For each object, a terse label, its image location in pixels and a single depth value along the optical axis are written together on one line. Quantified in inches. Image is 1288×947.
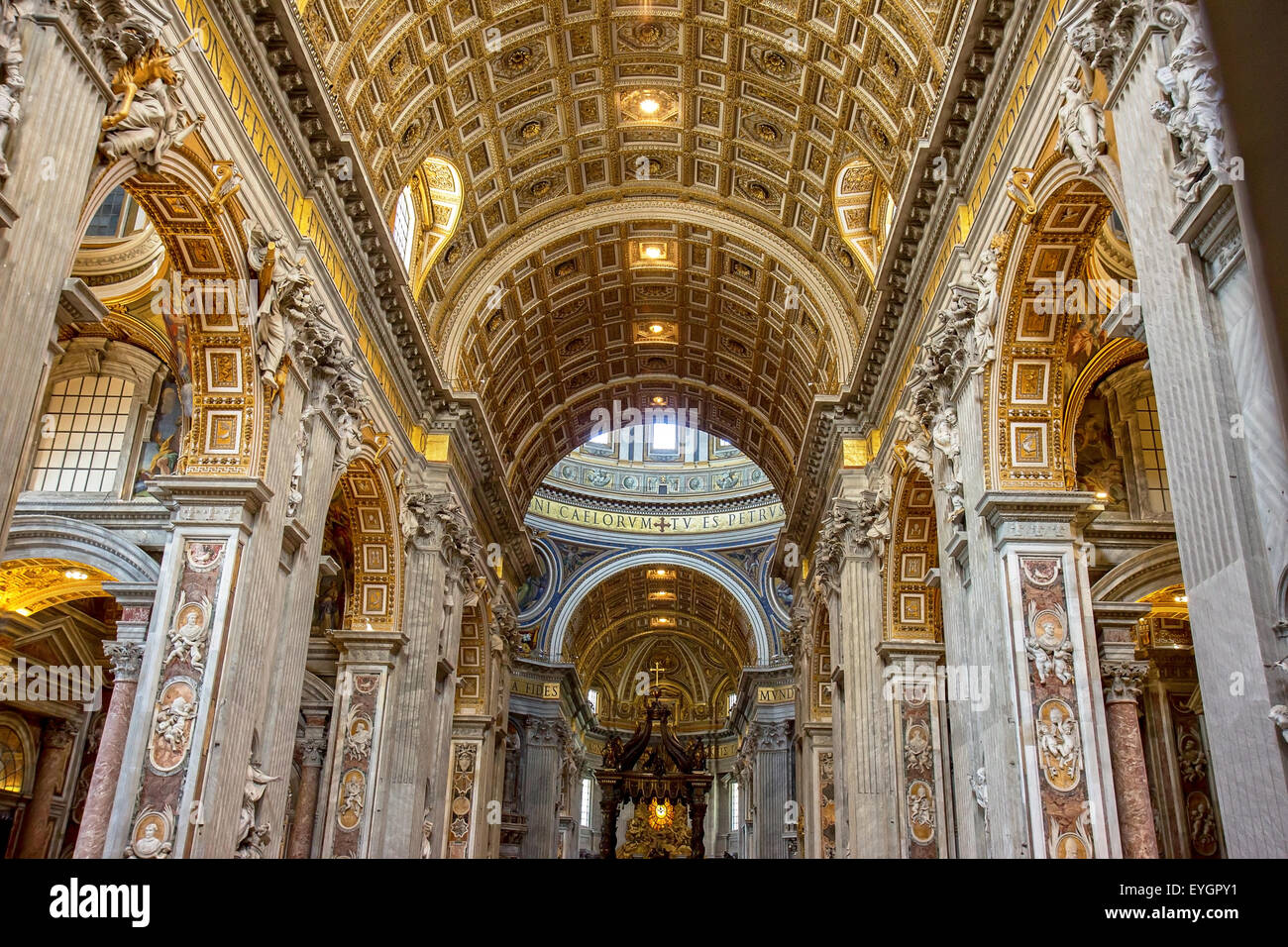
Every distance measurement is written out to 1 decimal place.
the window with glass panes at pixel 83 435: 619.8
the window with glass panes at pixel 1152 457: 567.5
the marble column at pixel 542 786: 1600.6
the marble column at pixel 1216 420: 241.9
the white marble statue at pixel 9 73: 283.4
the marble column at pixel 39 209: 295.4
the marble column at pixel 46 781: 724.7
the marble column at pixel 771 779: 1624.8
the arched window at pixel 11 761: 730.4
